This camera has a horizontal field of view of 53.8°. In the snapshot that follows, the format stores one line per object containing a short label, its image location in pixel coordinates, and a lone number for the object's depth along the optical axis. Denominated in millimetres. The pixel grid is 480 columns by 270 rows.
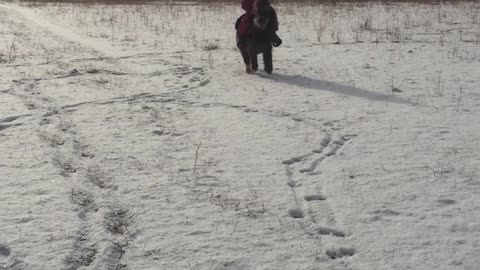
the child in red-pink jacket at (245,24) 8781
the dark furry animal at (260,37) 8570
